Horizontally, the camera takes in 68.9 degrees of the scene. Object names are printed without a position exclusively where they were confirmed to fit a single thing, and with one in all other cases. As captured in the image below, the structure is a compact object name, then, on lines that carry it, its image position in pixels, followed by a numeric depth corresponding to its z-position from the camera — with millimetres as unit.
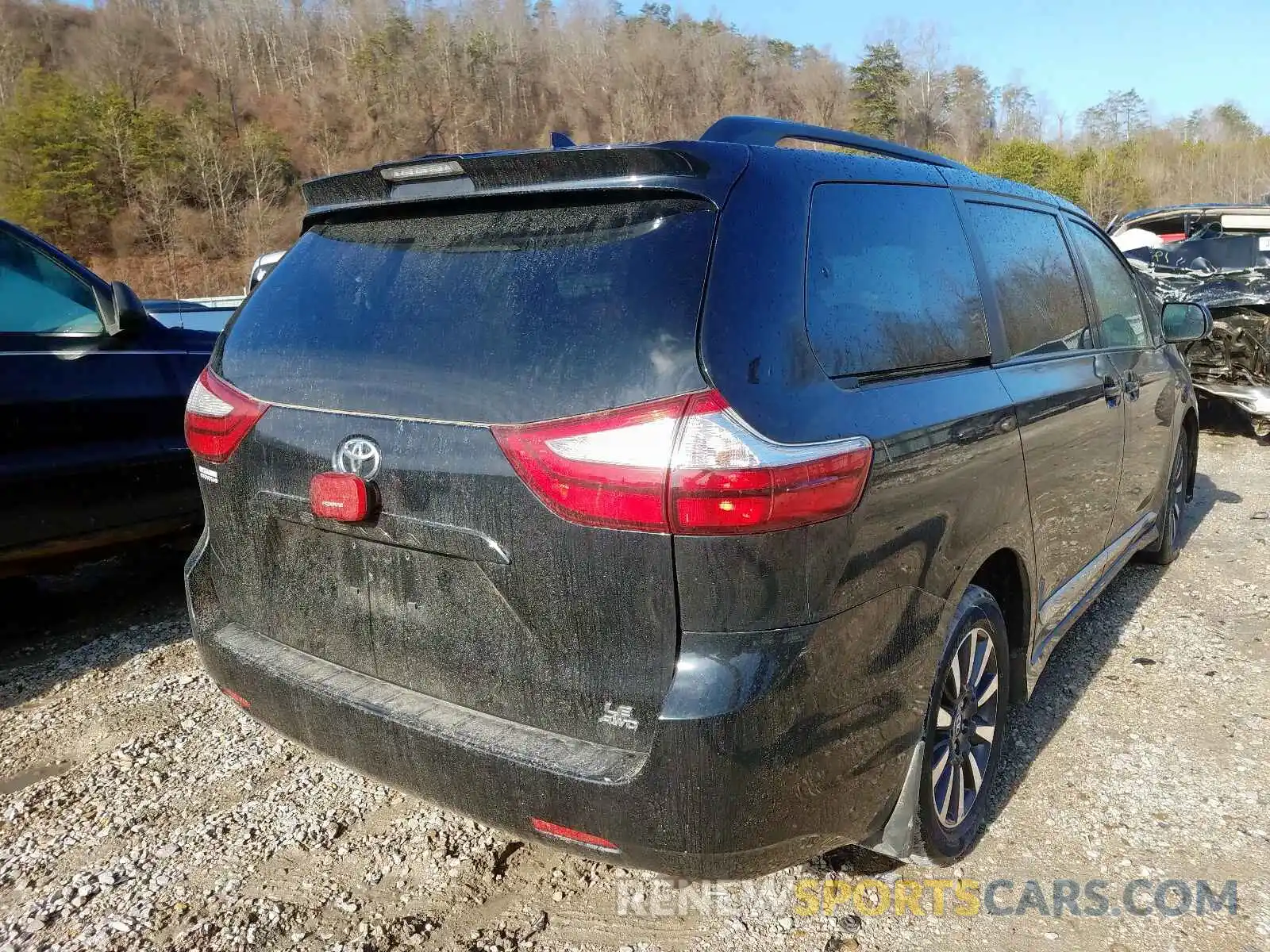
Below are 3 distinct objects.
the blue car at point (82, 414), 3600
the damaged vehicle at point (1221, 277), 7879
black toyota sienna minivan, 1657
